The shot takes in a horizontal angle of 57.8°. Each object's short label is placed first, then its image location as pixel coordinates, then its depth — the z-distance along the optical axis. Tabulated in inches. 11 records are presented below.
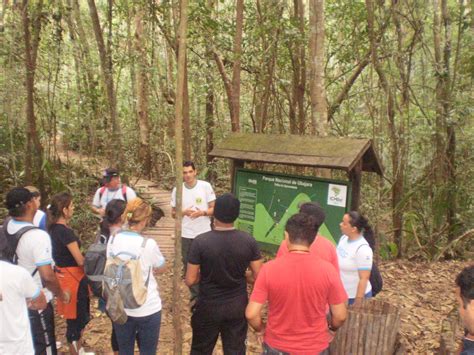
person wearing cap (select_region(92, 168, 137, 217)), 222.5
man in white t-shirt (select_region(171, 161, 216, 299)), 209.3
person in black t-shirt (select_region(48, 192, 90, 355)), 152.4
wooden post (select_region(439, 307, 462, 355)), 148.8
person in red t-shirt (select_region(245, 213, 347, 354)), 106.0
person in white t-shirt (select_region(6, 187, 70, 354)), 130.6
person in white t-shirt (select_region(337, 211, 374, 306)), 149.6
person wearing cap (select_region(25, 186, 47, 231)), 175.0
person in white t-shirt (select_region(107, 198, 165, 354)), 124.0
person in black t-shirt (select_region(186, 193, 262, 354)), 125.3
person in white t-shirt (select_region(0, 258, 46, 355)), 106.8
